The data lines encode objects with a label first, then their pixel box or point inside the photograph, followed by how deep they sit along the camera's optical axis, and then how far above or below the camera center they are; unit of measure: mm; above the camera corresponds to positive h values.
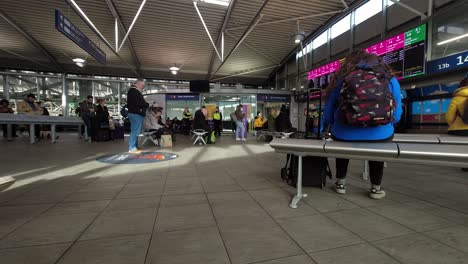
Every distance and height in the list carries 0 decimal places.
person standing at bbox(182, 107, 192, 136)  12547 +40
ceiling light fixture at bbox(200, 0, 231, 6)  9279 +5396
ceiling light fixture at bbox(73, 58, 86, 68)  10539 +3049
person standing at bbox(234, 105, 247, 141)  8844 -36
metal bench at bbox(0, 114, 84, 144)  6173 +26
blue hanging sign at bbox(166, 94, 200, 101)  15492 +1905
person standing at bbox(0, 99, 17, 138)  7947 +486
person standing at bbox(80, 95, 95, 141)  7610 +237
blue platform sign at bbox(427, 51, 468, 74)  5383 +1697
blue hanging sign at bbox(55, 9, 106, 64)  5953 +2795
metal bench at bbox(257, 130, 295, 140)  7117 -385
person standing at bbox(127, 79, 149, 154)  4823 +258
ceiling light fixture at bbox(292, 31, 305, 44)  9008 +3812
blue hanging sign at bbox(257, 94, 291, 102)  15504 +1933
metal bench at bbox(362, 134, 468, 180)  2504 -179
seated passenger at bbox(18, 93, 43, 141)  7695 +526
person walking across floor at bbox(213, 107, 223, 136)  11359 +53
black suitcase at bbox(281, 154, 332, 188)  2416 -548
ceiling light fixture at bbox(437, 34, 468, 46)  5594 +2386
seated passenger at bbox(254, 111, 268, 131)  9748 +16
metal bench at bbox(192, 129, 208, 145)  7324 -355
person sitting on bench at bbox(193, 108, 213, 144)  7453 +26
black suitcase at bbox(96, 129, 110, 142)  7992 -512
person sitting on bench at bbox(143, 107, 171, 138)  6832 -90
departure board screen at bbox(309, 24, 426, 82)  6476 +2435
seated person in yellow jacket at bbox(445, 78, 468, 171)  3055 +198
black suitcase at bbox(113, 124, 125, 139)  9141 -439
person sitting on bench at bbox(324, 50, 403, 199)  1732 +184
